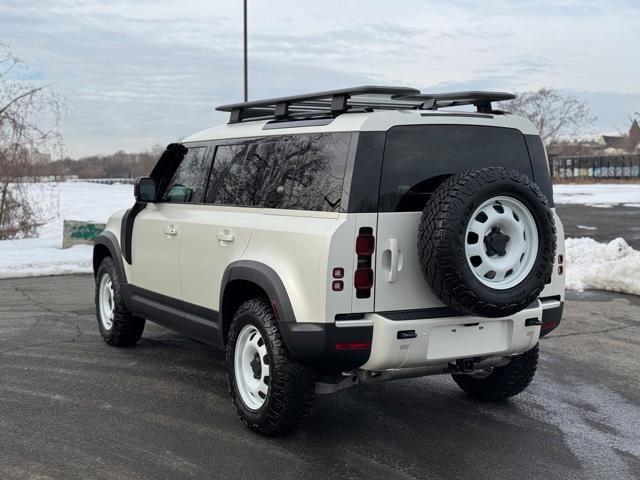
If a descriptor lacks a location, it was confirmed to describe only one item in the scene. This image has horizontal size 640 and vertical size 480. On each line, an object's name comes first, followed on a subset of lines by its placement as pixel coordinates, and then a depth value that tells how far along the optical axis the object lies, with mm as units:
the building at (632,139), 62531
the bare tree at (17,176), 15688
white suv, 3936
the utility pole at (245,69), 19000
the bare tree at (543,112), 57562
